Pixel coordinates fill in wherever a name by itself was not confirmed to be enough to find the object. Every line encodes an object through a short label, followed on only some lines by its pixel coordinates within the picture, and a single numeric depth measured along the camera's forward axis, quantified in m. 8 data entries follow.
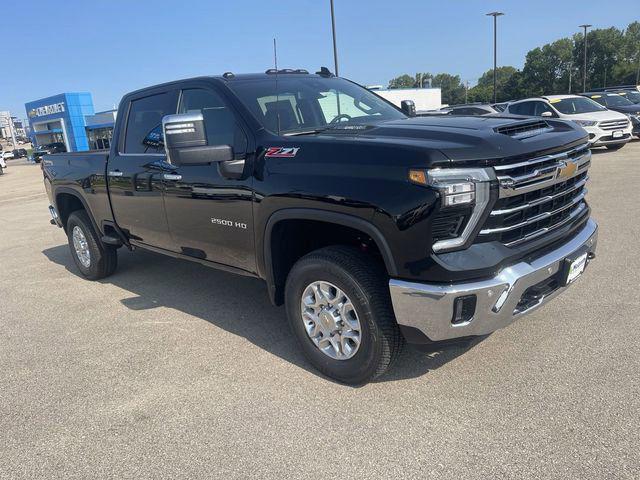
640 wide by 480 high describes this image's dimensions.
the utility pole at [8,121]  74.84
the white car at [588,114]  13.82
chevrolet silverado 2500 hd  2.61
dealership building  42.91
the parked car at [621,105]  16.30
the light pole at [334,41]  18.89
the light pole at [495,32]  38.50
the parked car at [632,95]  20.44
